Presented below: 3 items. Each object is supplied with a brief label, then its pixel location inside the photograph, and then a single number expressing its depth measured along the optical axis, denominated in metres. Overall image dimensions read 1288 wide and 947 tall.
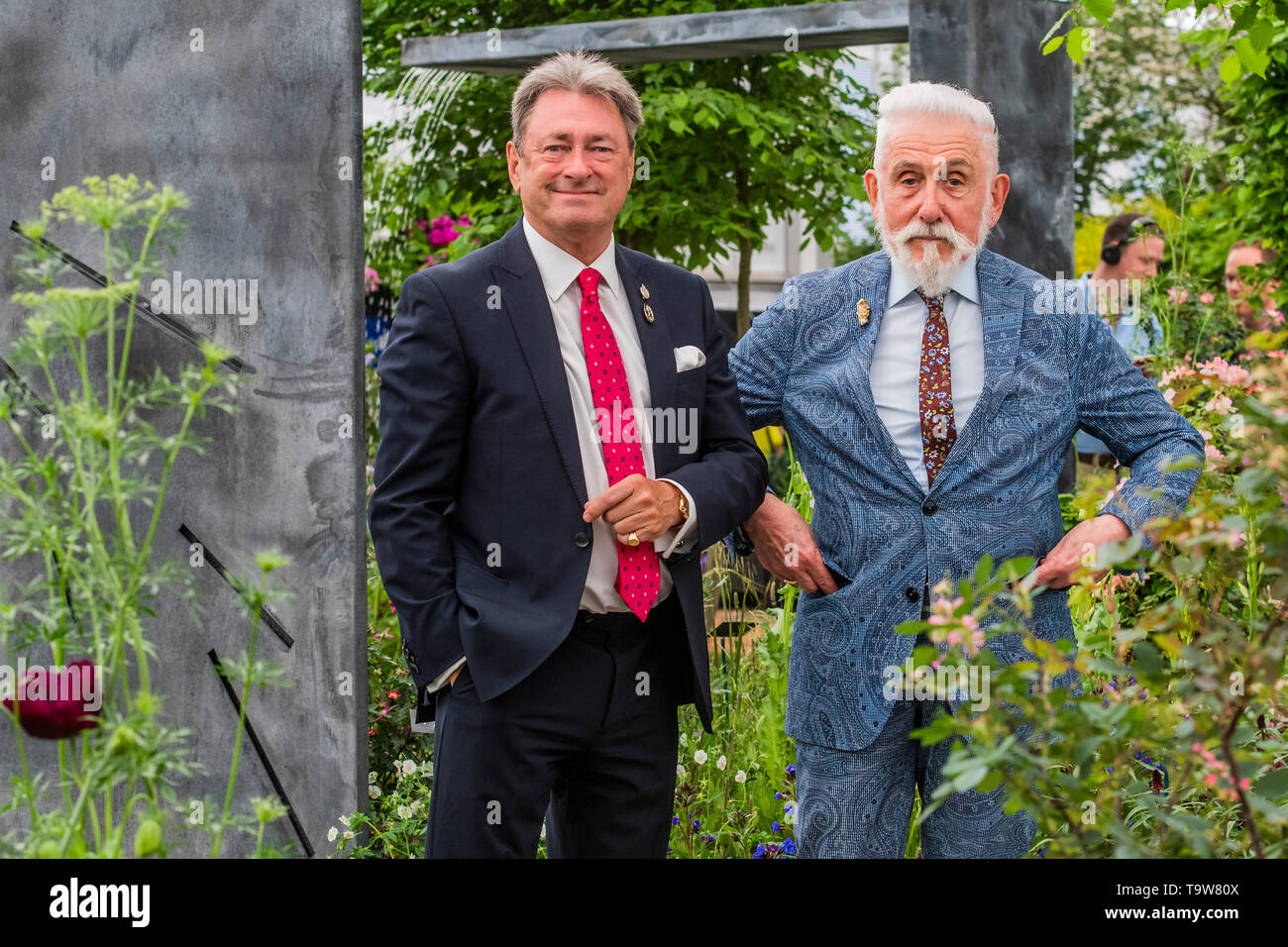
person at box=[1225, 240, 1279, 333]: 5.54
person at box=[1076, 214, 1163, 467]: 4.73
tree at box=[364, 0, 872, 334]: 8.08
